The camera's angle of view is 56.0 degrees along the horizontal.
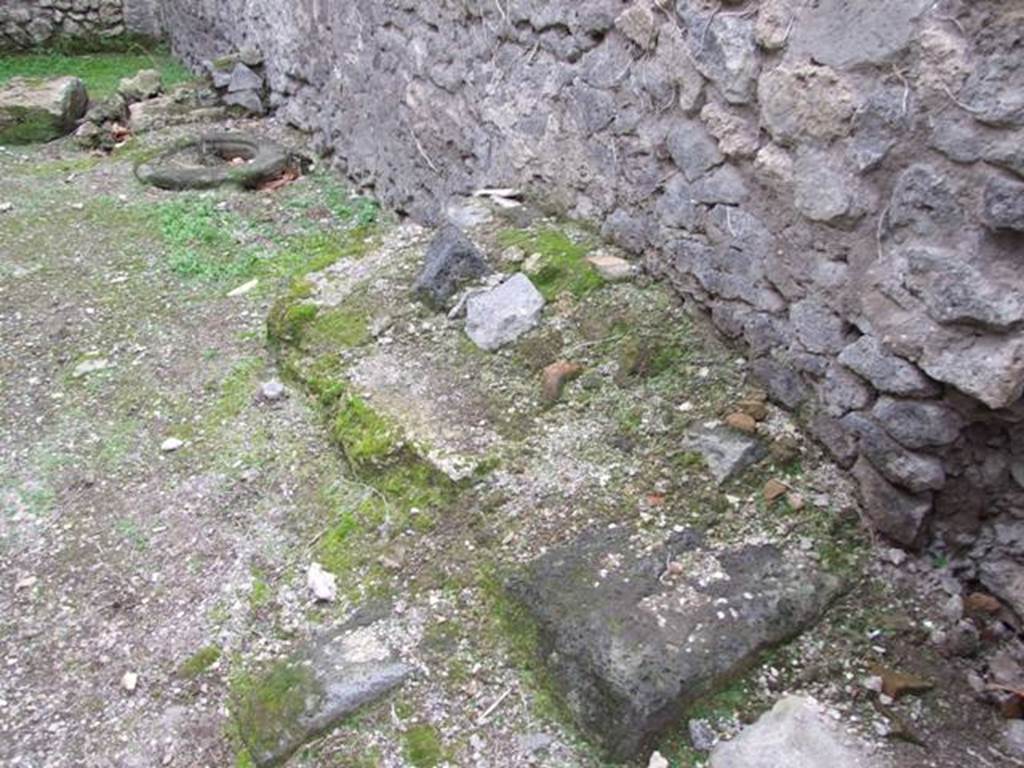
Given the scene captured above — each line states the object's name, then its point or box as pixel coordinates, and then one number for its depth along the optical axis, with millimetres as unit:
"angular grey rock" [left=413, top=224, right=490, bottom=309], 2971
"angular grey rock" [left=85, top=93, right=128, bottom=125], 6211
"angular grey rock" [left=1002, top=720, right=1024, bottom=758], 1718
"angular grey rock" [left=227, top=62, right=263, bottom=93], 6109
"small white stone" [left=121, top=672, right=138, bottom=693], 2158
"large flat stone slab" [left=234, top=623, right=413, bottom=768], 1957
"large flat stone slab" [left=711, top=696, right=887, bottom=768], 1688
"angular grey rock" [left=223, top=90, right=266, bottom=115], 6082
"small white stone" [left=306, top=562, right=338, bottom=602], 2277
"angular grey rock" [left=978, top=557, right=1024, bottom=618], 1898
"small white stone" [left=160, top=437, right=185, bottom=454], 2926
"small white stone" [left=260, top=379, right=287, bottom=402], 3064
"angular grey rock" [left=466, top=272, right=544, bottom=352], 2768
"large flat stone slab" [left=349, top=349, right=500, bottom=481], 2426
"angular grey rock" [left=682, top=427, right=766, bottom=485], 2209
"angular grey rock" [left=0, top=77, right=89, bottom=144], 5961
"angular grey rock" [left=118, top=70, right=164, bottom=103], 6559
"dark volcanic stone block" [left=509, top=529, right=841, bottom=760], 1813
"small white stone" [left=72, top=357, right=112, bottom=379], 3354
